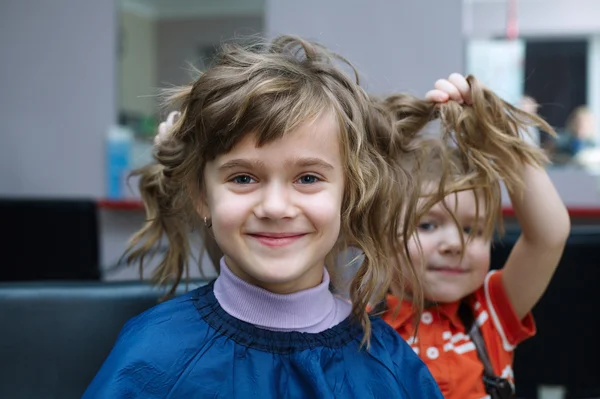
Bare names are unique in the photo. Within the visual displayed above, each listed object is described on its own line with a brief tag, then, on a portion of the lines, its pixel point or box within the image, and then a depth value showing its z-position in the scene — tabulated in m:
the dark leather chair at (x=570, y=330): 1.99
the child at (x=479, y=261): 1.35
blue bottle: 4.02
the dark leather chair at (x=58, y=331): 1.39
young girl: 1.10
